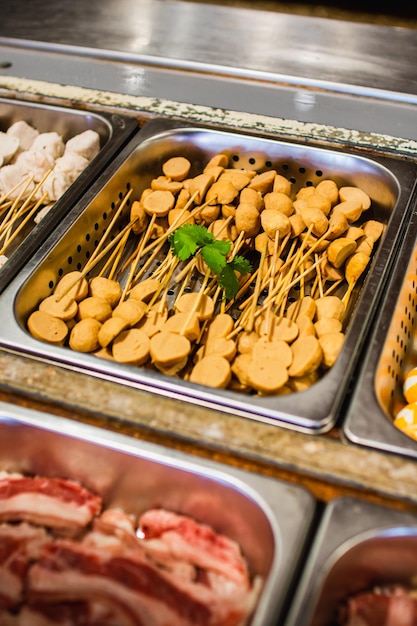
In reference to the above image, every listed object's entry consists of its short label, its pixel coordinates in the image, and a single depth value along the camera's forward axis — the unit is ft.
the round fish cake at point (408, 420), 2.76
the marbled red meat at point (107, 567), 2.47
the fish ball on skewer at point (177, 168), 3.57
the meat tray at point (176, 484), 2.43
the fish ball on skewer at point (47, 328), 2.99
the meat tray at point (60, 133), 3.15
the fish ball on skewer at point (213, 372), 2.85
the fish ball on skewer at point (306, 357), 2.85
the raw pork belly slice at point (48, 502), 2.68
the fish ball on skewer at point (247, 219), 3.33
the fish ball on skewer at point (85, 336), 3.01
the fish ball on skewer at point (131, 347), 2.95
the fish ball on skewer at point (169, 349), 2.93
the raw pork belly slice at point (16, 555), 2.51
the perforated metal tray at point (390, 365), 2.58
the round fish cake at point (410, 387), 2.90
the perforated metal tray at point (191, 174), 2.67
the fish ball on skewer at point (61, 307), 3.07
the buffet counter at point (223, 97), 2.58
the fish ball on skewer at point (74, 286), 3.14
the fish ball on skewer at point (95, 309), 3.09
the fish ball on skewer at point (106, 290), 3.15
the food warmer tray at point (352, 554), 2.38
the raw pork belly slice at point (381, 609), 2.46
